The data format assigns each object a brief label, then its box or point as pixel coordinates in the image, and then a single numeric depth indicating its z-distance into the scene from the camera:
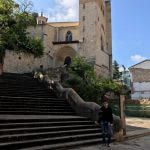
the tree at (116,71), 40.42
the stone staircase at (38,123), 4.66
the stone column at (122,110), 6.82
